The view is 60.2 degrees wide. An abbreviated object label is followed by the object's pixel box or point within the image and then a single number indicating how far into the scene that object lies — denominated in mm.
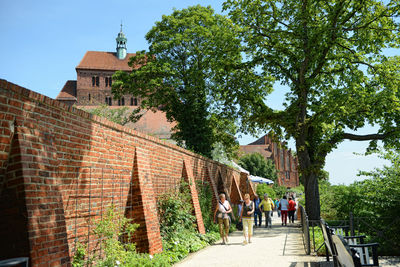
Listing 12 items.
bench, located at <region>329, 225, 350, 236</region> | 8105
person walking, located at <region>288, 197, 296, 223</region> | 20953
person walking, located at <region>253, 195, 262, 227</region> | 19319
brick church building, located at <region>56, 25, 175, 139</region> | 76438
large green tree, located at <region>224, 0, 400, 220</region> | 16219
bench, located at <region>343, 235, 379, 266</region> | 6016
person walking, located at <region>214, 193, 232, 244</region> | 12095
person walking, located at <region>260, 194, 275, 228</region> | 18317
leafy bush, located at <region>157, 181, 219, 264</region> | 9211
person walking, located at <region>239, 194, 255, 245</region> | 12366
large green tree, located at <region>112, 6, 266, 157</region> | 25500
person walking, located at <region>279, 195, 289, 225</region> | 19922
